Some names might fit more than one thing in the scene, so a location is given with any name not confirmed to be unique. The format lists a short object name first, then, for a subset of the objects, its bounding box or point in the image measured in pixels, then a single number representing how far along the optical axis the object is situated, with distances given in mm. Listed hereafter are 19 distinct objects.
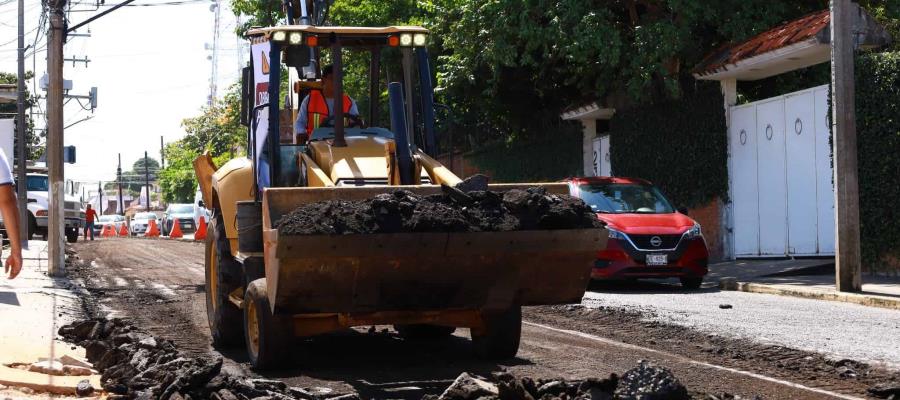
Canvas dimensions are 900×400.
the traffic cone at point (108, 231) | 67925
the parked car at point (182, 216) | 57094
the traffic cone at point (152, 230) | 56466
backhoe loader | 7723
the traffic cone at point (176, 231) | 52062
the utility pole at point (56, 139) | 19359
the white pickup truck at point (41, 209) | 34719
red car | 16484
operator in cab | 9867
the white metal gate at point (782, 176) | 19125
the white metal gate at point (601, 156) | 27853
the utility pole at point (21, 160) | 31344
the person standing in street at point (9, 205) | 6246
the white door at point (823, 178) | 18844
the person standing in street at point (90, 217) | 43784
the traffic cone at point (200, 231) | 40375
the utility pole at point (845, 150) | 15016
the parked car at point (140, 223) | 68356
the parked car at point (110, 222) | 73900
